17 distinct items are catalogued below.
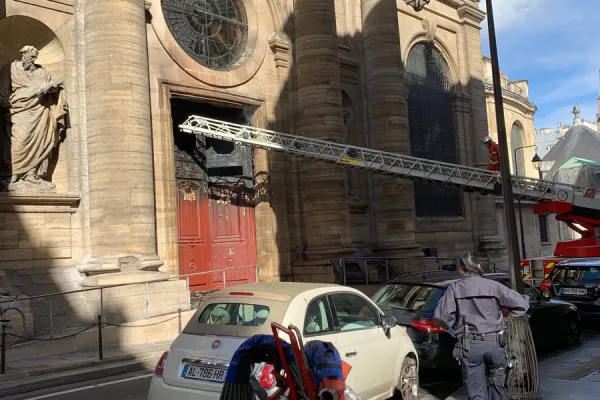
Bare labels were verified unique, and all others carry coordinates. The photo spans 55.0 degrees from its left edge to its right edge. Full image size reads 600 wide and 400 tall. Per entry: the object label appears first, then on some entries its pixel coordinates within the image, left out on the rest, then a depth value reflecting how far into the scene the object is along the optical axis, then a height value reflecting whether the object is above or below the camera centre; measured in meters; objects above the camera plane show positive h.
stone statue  12.79 +3.25
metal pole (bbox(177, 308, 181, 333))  11.88 -1.30
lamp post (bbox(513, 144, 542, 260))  28.59 +3.73
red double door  16.08 +0.55
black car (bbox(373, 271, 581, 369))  7.66 -1.20
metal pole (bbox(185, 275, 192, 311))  13.47 -0.84
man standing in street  5.20 -0.78
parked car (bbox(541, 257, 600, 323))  12.34 -1.17
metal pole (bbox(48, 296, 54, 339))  10.92 -1.12
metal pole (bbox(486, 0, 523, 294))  8.41 +0.90
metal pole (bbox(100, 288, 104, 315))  11.23 -0.78
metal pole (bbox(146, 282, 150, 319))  12.40 -1.01
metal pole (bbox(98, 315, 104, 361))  9.95 -1.35
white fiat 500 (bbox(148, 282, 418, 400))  5.20 -0.84
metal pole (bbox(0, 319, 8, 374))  8.85 -1.38
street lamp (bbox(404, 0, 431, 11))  13.13 +5.46
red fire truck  17.55 +0.04
